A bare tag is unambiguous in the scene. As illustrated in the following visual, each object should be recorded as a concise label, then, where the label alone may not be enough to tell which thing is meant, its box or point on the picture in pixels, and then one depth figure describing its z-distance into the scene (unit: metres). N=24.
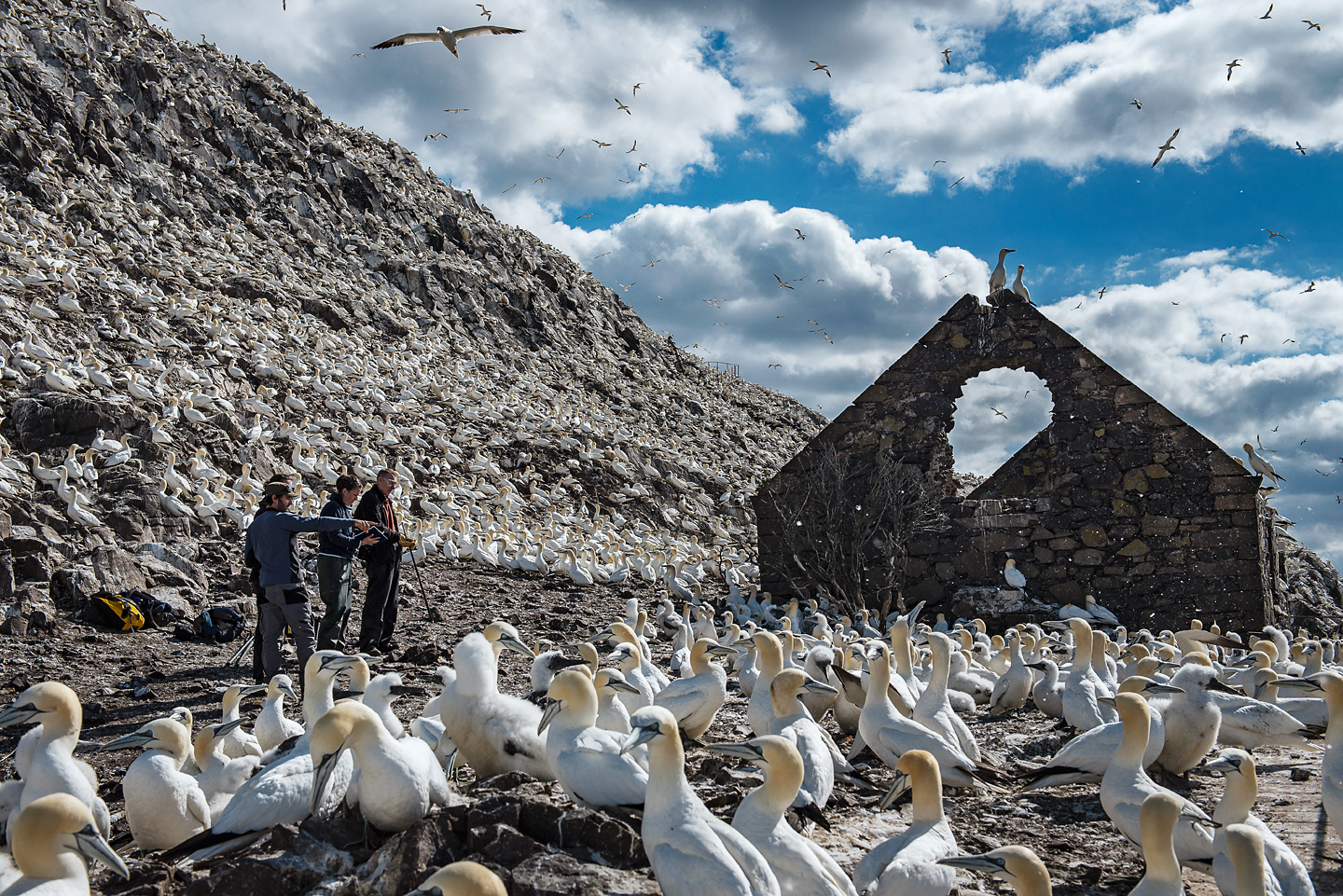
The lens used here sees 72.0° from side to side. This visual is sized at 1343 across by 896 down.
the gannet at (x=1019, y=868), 3.00
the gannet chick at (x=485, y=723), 4.51
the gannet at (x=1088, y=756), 4.95
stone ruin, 12.80
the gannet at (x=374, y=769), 3.51
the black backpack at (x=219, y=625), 9.48
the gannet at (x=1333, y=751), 4.12
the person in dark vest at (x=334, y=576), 8.05
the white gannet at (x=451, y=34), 8.53
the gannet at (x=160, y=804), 4.05
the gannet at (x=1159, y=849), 3.23
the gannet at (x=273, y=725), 5.63
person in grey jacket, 7.44
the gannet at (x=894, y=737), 5.05
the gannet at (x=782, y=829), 3.18
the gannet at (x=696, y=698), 5.80
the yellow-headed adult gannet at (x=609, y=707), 5.07
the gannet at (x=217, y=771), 4.57
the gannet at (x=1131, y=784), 3.78
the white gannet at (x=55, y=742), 3.85
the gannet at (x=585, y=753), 3.79
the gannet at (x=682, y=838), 2.93
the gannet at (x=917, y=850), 3.30
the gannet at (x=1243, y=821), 3.42
